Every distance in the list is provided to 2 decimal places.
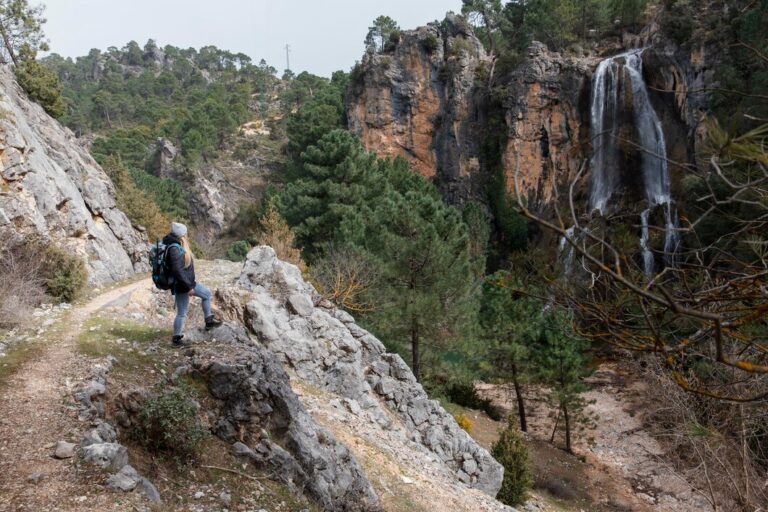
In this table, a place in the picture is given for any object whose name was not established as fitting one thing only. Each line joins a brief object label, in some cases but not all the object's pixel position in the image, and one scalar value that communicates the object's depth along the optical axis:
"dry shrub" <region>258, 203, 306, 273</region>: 16.84
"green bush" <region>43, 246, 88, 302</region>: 9.24
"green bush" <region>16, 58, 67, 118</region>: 21.02
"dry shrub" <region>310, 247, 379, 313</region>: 14.96
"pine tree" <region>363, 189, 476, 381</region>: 14.60
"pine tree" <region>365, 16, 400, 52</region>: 46.47
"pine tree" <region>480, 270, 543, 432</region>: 16.06
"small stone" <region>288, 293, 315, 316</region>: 11.70
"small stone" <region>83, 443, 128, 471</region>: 4.45
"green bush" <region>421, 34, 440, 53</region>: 40.19
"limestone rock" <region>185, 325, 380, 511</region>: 6.06
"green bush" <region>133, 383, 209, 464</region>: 5.15
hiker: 6.31
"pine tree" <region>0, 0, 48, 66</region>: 20.92
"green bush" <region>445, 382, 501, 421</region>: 18.83
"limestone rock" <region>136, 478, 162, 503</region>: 4.37
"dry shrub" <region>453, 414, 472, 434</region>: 15.48
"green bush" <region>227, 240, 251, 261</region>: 25.33
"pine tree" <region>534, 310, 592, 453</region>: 15.46
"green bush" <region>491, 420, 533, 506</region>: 11.68
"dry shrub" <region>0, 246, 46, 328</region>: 7.46
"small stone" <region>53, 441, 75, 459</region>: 4.45
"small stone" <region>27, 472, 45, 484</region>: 4.12
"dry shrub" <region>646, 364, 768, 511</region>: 6.14
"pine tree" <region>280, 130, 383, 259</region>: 23.14
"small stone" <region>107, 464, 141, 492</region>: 4.26
